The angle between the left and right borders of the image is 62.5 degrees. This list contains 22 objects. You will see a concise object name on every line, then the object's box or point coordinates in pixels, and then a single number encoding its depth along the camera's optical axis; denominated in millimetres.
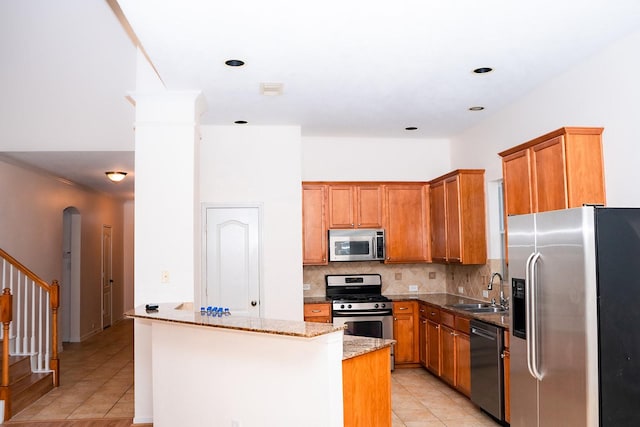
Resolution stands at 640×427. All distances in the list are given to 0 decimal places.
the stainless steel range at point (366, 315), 6340
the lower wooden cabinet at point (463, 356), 5080
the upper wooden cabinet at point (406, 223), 6766
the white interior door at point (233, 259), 6090
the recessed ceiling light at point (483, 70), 4258
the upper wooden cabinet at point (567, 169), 3787
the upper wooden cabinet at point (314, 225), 6570
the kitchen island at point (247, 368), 2965
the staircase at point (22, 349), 5062
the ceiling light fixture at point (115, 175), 7732
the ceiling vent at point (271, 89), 4609
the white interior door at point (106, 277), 10755
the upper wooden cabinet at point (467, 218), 5957
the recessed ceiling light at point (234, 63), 4000
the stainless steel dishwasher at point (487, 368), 4391
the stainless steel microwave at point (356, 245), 6602
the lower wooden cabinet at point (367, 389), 3131
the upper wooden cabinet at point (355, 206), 6664
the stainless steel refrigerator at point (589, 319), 3041
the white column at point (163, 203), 4547
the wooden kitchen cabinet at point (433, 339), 5875
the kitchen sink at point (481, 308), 5434
